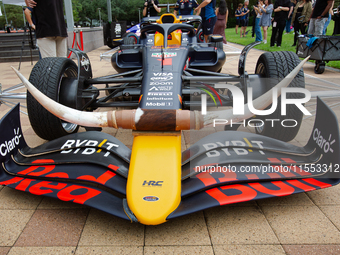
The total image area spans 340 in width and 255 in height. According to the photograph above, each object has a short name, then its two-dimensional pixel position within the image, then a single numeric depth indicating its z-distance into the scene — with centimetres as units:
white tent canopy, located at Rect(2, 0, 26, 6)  806
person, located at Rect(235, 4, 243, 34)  1936
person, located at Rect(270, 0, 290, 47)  940
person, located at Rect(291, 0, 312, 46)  935
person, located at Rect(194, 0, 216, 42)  697
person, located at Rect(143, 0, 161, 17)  779
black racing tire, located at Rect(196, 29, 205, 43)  686
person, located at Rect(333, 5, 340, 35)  1023
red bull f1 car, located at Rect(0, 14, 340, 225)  174
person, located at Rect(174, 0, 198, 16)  713
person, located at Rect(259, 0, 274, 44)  996
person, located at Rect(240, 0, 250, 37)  1769
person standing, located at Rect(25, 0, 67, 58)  412
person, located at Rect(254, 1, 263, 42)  1036
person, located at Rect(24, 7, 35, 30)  488
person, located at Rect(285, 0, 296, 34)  1647
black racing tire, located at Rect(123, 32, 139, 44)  584
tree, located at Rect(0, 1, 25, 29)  5312
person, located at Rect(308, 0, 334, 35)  685
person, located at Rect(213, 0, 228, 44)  943
